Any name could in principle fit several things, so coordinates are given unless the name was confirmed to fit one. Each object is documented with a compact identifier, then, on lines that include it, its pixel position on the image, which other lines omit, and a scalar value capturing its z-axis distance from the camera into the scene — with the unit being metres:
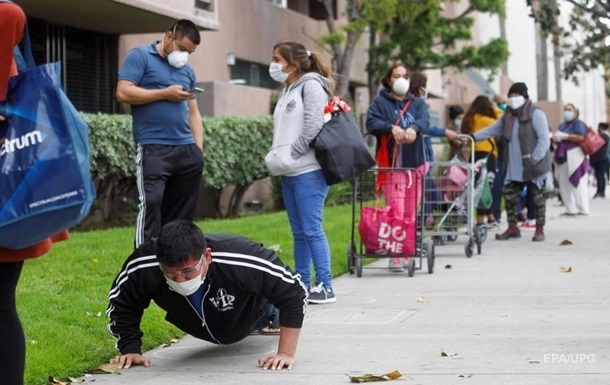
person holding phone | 8.45
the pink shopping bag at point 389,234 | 10.77
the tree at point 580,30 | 19.95
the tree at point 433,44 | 29.92
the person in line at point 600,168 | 26.97
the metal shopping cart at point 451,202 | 12.76
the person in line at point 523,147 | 14.08
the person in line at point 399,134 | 11.00
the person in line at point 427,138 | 12.53
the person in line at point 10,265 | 4.58
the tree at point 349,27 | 25.09
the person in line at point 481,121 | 15.78
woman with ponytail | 8.76
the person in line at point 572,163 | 19.61
